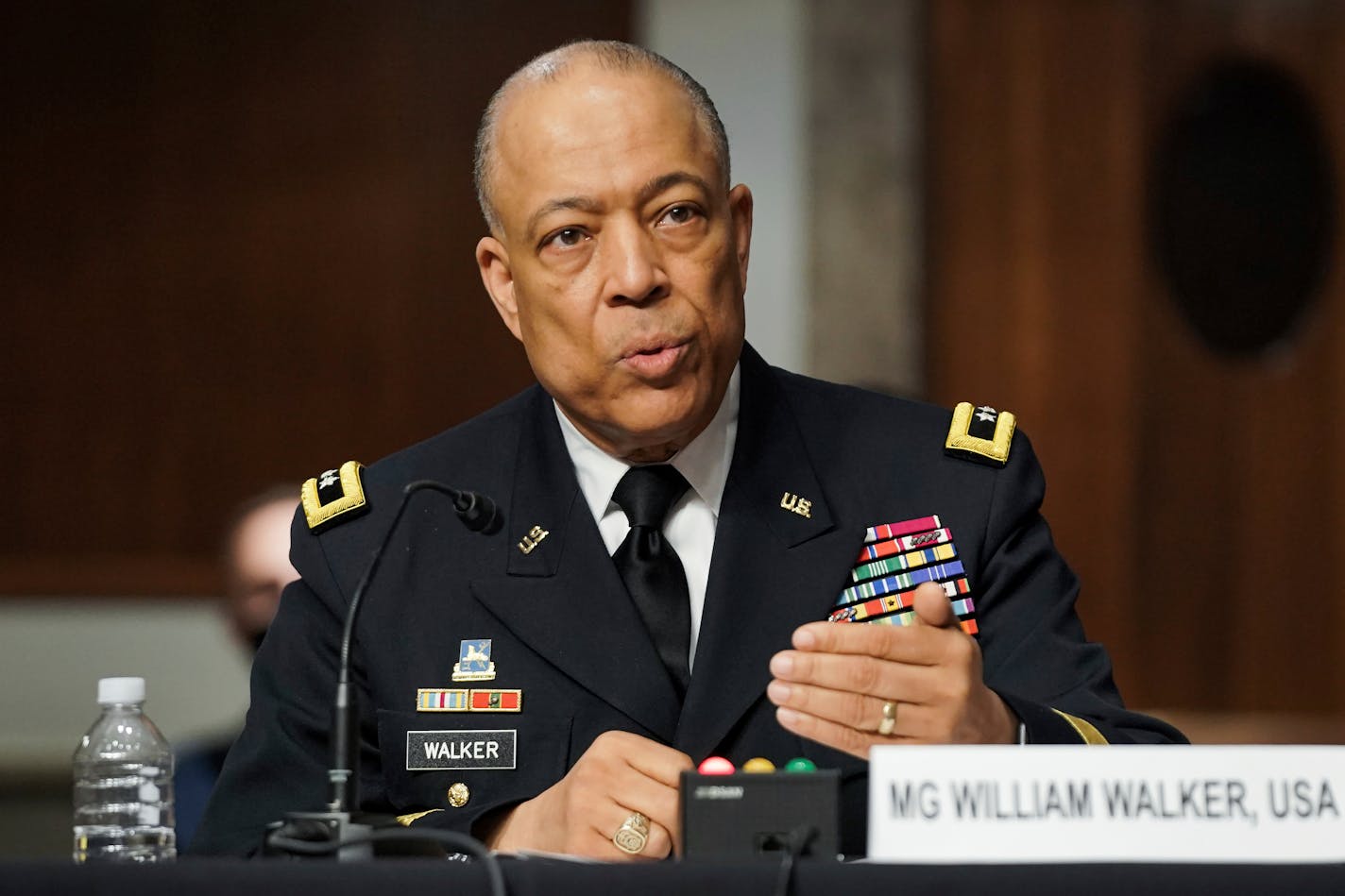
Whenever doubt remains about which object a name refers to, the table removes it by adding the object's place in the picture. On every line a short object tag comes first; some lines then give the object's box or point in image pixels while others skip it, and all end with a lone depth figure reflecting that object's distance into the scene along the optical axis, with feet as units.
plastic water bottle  18.93
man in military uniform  19.18
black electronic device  17.96
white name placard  17.76
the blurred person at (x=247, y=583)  22.12
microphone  18.12
